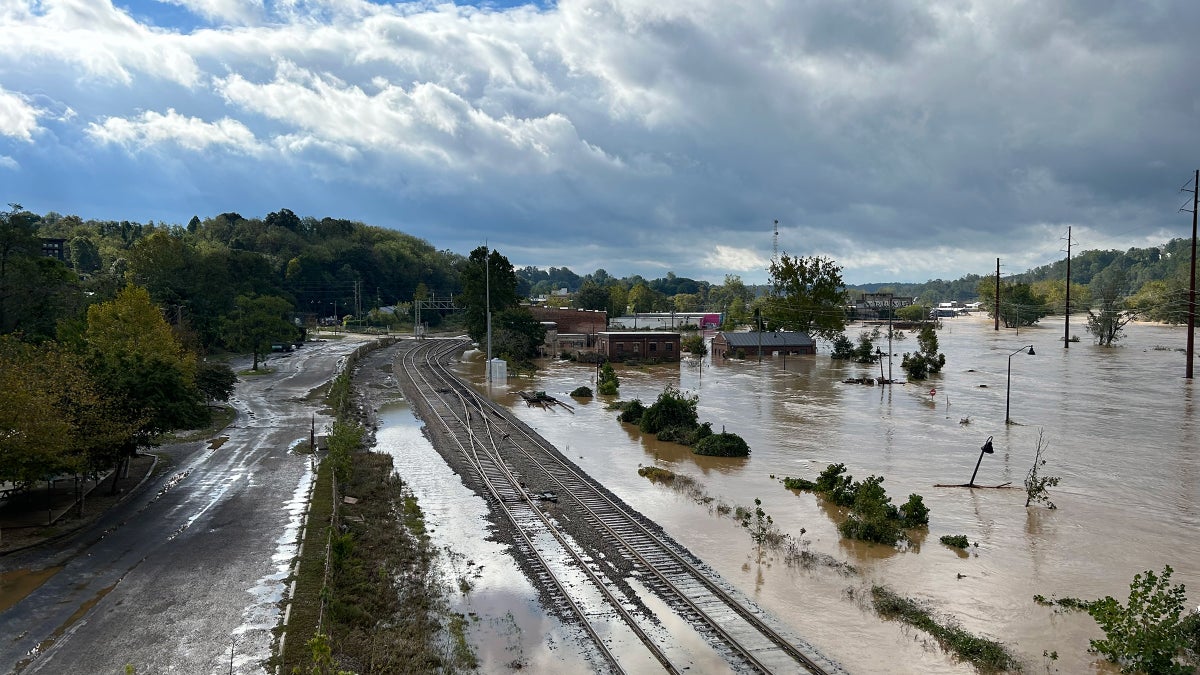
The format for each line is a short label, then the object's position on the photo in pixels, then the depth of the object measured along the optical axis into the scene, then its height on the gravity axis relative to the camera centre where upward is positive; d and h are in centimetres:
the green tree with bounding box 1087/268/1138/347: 10631 -166
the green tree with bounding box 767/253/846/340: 10150 +190
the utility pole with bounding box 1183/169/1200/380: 6282 +217
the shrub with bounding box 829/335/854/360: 8925 -472
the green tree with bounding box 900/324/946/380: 6838 -475
